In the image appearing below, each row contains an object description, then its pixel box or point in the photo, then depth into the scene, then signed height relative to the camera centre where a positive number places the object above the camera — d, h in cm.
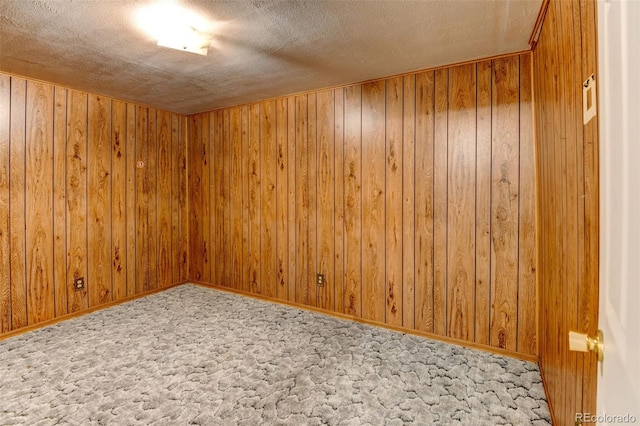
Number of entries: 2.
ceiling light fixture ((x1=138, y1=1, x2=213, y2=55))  186 +113
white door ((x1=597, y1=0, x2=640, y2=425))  52 +1
